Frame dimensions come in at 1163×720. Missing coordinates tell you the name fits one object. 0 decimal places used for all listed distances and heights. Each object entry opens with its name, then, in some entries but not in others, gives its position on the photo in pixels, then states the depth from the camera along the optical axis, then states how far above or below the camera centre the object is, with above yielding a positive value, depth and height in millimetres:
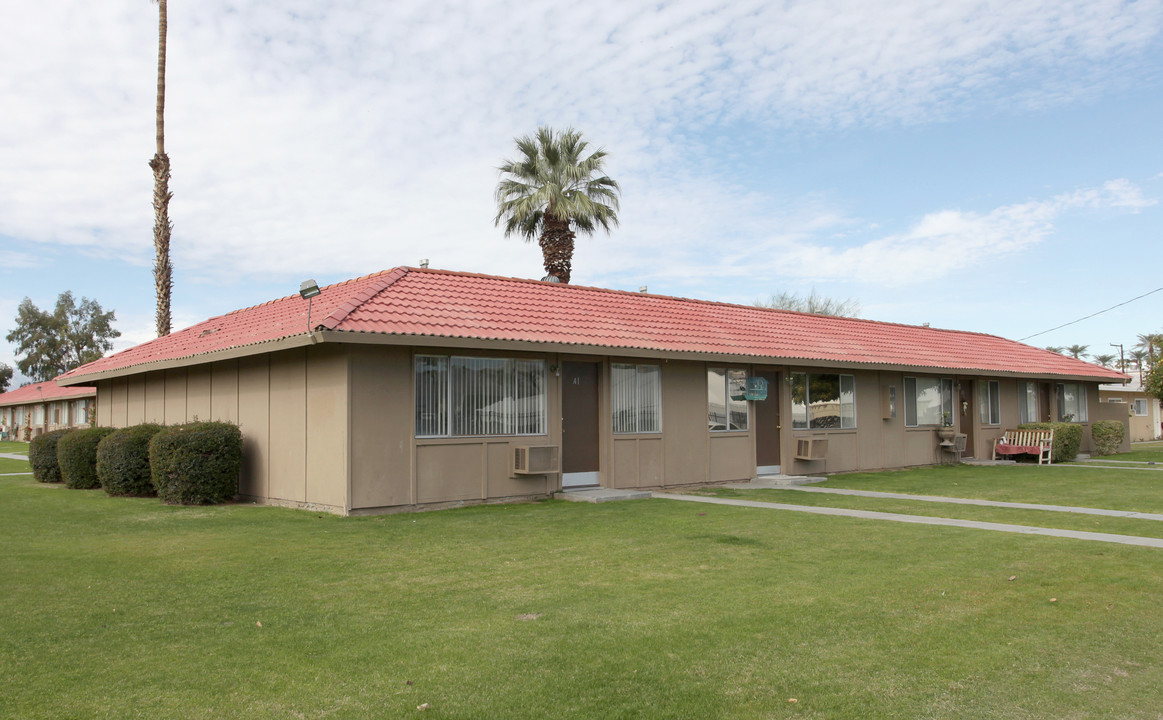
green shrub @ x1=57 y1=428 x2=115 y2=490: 16234 -951
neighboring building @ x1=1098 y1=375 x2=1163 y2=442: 40656 -680
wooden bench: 21859 -1202
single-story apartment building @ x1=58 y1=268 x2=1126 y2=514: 12062 +214
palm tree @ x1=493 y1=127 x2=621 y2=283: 25812 +6389
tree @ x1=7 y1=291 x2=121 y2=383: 63719 +5369
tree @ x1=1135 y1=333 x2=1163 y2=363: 77200 +4839
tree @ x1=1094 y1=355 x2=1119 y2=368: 89062 +3784
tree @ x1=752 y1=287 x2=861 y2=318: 47344 +5233
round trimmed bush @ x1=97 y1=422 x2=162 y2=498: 14305 -919
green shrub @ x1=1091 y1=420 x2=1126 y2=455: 26047 -1229
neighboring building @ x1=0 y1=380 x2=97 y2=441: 41156 +15
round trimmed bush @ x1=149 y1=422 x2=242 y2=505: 13070 -855
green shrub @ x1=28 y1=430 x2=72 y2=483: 17750 -1009
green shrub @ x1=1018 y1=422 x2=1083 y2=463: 22453 -1119
